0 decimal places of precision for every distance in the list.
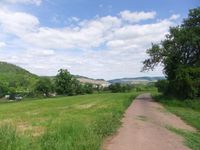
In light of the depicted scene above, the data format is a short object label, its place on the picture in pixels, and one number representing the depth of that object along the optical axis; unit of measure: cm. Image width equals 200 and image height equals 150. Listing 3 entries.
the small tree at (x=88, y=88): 4875
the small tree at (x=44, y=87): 4775
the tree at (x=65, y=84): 4673
